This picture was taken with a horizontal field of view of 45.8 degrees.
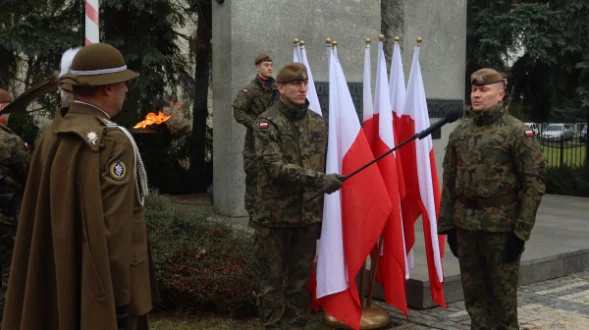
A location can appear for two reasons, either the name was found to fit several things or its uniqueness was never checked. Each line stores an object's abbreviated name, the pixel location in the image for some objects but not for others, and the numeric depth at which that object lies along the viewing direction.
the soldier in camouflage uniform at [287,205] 4.82
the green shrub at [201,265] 5.84
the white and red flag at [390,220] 5.58
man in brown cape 2.96
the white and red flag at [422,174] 5.76
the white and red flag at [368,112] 5.76
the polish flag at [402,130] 5.89
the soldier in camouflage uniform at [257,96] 7.88
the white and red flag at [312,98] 5.57
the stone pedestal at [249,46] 9.64
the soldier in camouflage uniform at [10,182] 4.96
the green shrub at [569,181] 14.76
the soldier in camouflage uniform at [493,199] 4.61
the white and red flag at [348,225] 5.24
